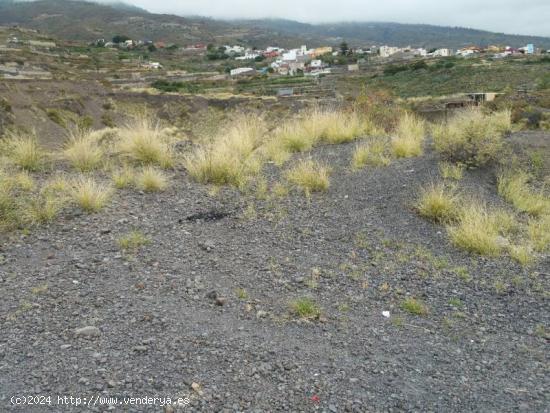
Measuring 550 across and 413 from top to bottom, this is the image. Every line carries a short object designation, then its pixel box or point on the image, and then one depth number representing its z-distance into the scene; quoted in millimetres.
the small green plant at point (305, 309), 3939
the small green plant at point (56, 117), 27064
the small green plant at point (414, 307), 4109
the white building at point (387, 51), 117988
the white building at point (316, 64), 99738
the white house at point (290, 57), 115838
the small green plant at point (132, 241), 4922
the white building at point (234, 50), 129150
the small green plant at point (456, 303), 4223
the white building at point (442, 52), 116281
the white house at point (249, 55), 122562
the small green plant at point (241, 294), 4168
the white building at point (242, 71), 85200
